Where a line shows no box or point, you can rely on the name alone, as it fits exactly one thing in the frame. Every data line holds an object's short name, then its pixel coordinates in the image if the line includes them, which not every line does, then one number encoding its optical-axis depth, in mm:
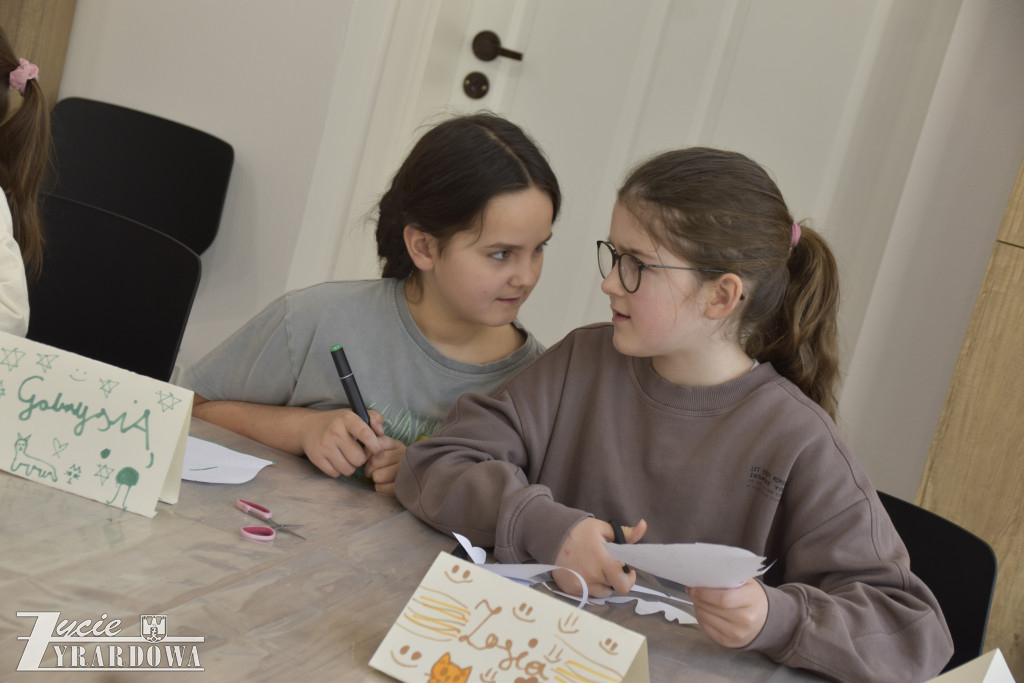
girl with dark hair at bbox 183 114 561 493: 1255
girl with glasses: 900
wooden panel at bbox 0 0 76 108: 2338
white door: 1903
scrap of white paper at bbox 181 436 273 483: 959
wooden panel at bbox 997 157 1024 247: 1546
